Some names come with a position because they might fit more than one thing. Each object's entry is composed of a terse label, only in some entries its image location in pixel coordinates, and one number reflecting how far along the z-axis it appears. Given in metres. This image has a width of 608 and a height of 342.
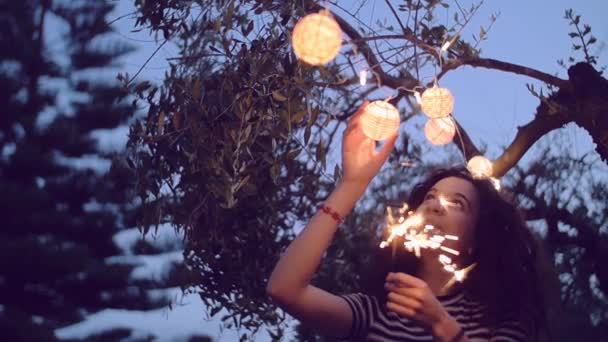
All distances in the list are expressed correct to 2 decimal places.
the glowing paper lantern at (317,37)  1.92
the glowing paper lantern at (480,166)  2.24
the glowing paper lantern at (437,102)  2.18
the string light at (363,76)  2.08
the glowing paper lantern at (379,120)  1.73
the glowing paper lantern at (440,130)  2.43
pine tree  7.02
